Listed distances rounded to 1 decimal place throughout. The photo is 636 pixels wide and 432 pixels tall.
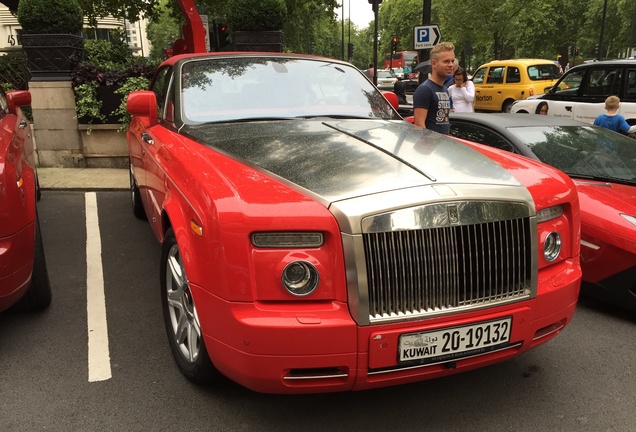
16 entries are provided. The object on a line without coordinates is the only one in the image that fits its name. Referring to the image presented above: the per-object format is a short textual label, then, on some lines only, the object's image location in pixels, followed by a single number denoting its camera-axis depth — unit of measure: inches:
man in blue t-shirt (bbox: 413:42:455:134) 205.0
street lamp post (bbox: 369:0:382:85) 652.3
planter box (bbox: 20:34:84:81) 352.2
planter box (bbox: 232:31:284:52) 433.7
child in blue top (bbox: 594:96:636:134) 302.2
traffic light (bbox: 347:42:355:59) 1616.6
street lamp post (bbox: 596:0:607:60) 1309.1
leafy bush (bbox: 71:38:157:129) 351.6
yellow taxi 689.0
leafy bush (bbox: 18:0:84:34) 352.5
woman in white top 369.7
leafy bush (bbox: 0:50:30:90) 417.7
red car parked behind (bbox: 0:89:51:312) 126.0
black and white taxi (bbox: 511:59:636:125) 391.2
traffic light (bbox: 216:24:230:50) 676.7
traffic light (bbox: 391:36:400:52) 1466.7
